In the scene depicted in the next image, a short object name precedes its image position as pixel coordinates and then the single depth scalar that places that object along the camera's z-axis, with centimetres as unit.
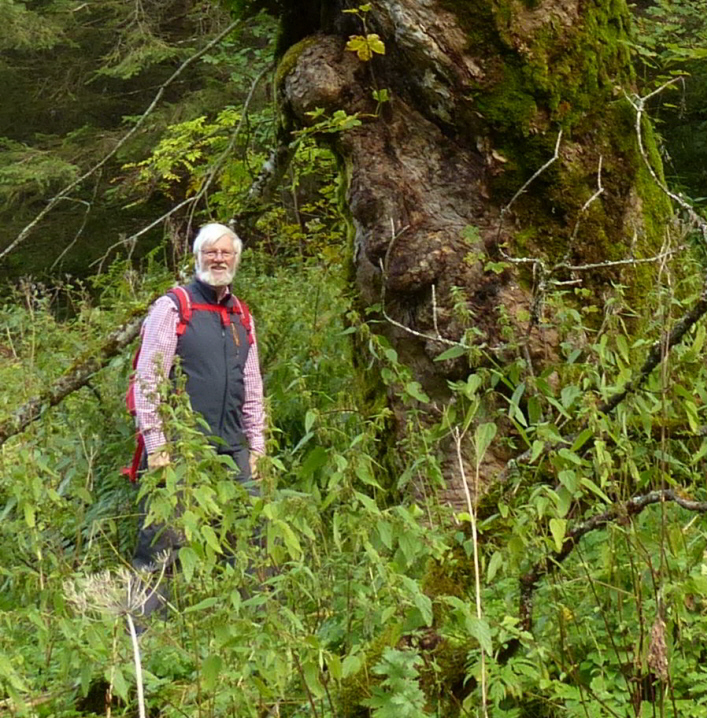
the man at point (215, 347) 918
